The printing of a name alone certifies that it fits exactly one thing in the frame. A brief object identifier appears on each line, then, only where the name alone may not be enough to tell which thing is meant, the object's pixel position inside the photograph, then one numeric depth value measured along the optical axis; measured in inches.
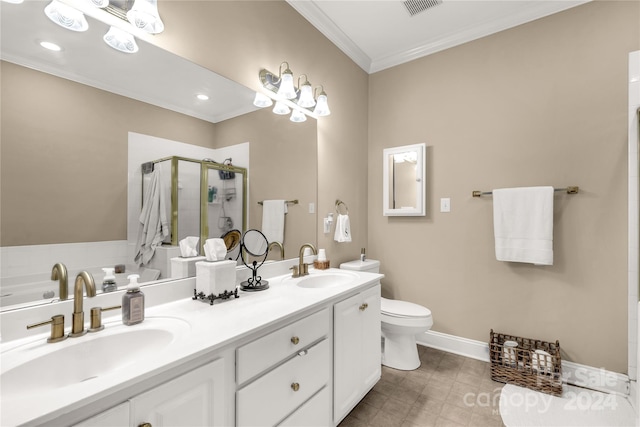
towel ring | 98.8
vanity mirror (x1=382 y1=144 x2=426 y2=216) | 101.1
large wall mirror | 36.6
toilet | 82.0
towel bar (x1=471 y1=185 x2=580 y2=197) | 77.7
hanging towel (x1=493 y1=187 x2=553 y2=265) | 78.2
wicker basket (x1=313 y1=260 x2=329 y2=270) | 82.7
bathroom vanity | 26.5
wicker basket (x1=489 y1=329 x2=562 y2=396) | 74.8
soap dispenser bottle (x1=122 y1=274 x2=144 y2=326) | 39.6
